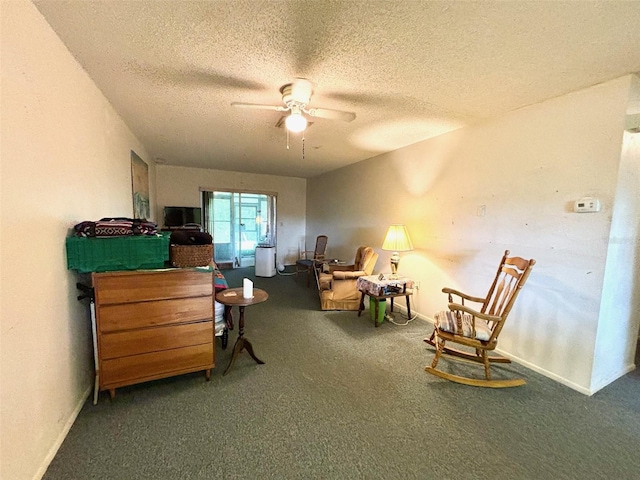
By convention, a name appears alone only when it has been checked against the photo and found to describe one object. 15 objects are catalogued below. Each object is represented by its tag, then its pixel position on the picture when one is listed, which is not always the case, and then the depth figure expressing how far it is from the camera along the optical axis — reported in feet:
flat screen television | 18.22
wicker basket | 6.44
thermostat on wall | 6.74
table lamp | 11.51
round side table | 7.40
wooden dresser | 5.95
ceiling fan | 6.79
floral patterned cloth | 10.75
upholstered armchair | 12.78
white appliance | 19.42
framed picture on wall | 11.57
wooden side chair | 17.32
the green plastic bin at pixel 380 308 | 11.20
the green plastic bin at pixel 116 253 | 5.53
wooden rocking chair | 6.96
